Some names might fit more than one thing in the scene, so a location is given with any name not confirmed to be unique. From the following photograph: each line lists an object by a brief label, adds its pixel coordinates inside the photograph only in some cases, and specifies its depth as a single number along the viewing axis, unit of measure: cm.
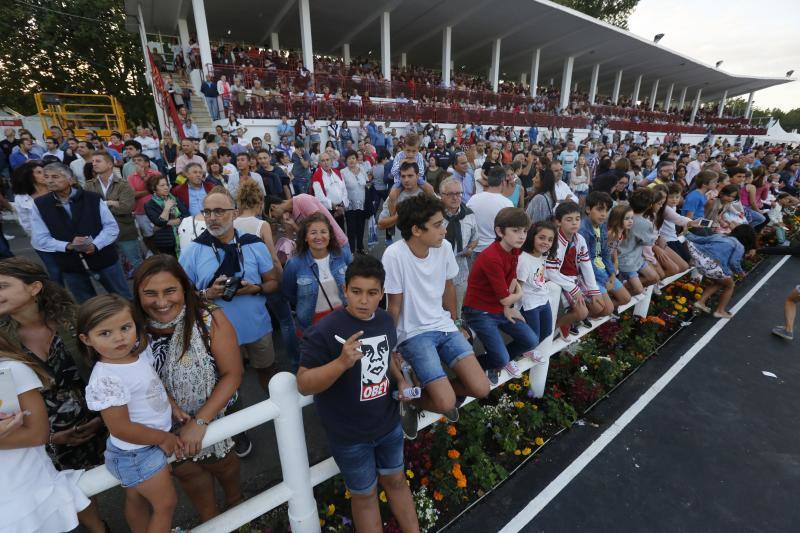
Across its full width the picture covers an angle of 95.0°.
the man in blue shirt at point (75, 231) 374
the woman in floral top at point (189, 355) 184
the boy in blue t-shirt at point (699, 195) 563
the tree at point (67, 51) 2142
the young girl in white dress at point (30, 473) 142
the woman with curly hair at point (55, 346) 184
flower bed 265
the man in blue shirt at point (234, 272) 272
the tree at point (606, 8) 4050
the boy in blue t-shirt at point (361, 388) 194
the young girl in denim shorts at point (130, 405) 157
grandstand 1570
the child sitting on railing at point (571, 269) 373
